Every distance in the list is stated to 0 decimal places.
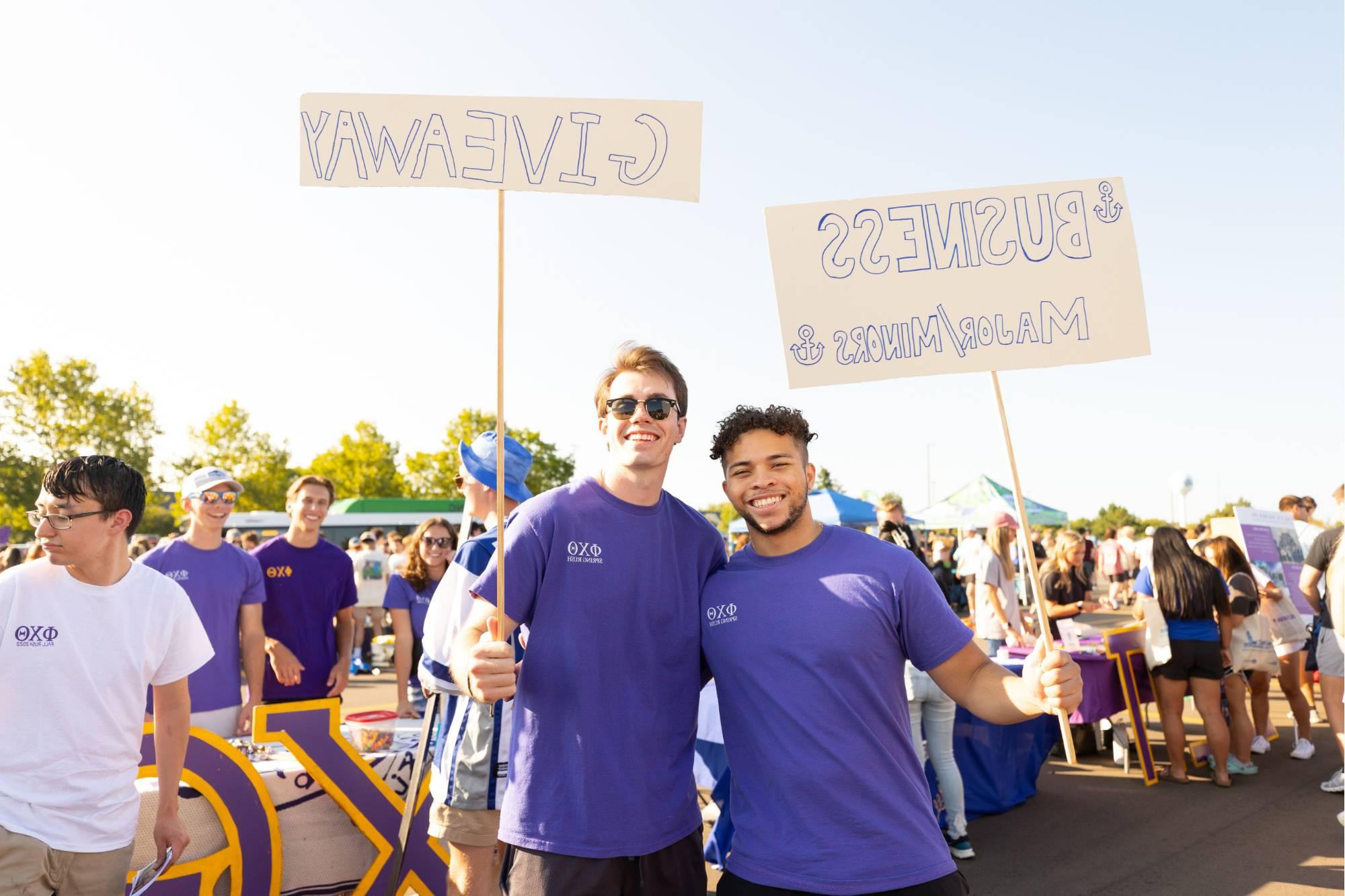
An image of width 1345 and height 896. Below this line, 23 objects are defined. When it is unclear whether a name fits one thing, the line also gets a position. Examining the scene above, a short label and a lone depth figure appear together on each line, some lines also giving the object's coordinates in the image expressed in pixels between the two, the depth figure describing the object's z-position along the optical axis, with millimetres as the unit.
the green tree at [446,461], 47656
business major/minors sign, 2660
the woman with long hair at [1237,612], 6980
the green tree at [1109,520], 62756
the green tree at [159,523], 41531
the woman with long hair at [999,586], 7059
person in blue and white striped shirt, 3025
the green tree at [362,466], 48062
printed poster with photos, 7844
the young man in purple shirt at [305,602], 5180
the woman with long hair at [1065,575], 9523
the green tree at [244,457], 39625
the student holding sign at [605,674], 2250
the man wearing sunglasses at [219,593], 4637
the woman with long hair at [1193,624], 6566
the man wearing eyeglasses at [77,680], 2508
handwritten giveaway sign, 2697
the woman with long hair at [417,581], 5820
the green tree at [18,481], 28125
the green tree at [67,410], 29531
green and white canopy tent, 18250
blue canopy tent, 11602
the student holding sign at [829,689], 2119
